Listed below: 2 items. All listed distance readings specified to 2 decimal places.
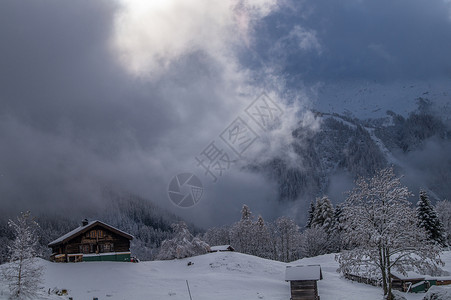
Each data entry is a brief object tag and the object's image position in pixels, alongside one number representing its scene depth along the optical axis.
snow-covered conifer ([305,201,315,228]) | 99.95
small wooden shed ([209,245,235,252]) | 74.32
